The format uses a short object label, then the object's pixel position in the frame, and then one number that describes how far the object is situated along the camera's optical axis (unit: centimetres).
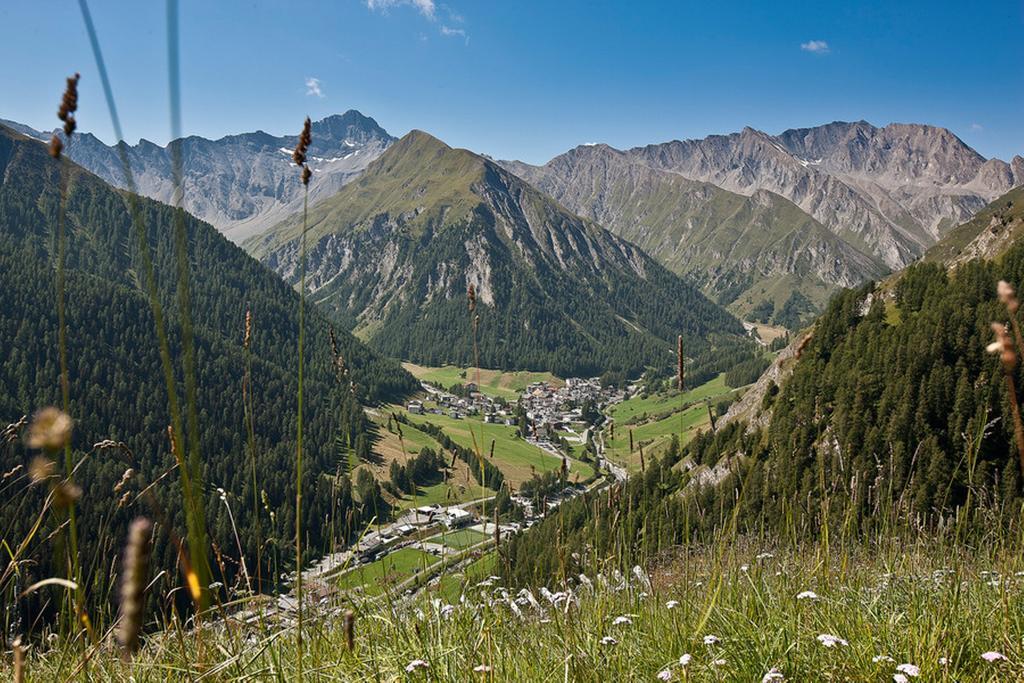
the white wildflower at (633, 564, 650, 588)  557
